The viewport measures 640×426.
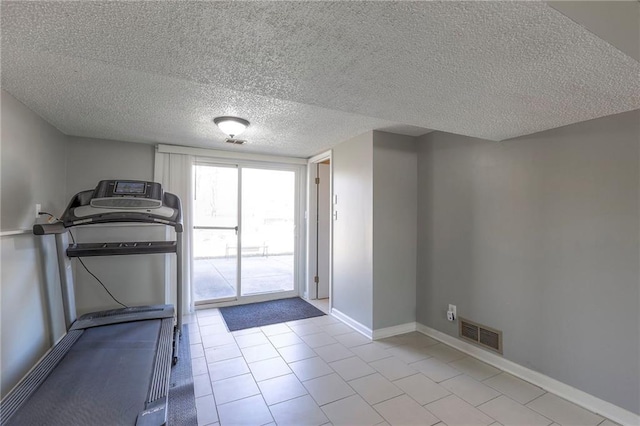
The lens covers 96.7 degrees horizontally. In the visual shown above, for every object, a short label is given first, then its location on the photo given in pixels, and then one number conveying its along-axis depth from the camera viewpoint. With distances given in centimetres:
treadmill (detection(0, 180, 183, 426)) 155
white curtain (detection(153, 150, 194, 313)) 363
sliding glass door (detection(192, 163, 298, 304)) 405
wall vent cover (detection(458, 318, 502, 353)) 251
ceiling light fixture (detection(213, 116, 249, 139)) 263
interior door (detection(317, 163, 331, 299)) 457
